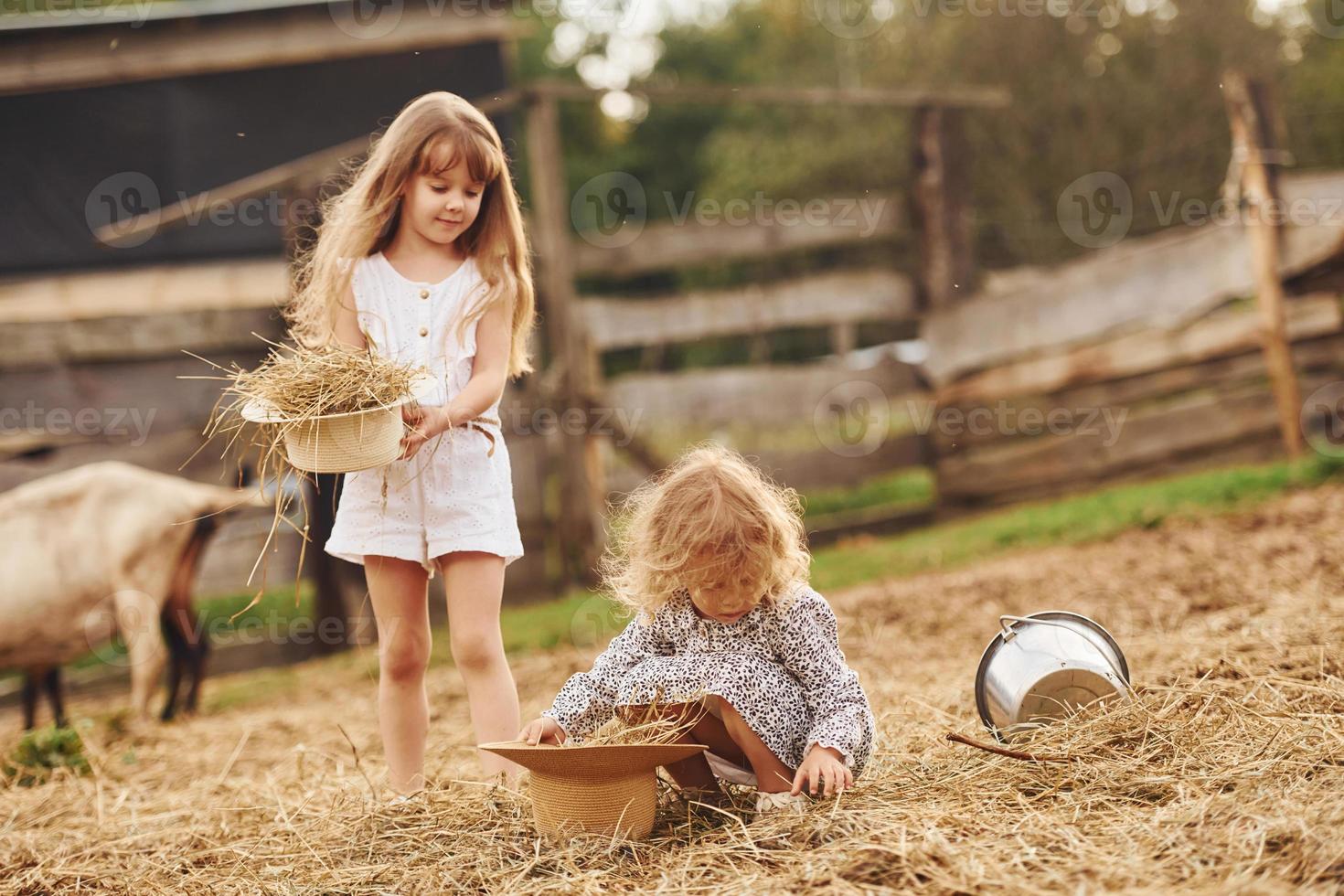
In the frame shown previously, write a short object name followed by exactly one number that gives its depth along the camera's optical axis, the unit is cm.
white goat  548
